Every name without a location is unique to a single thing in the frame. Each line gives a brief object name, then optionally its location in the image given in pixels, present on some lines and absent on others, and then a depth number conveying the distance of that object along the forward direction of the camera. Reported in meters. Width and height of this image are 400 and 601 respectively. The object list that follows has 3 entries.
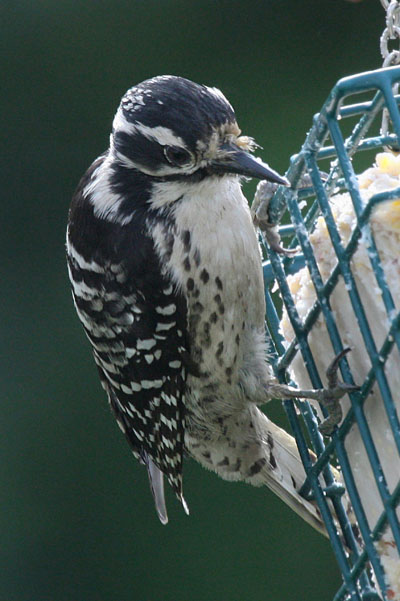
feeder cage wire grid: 3.90
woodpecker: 4.67
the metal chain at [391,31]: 4.31
